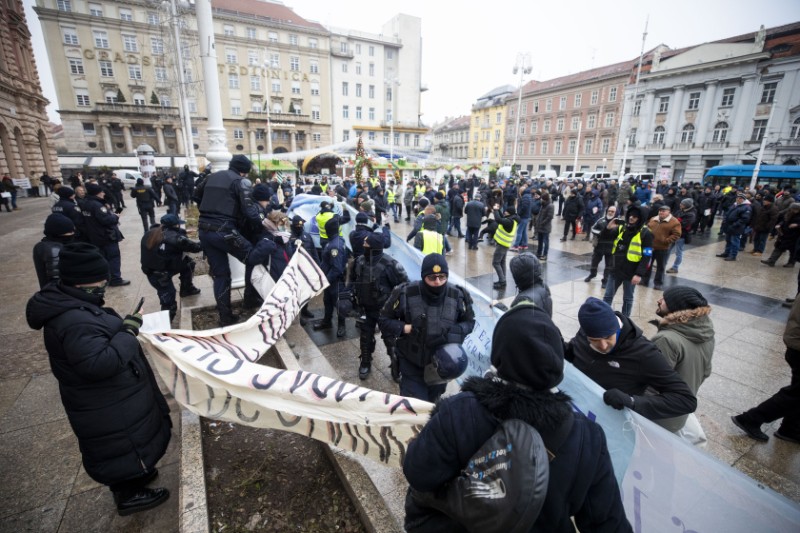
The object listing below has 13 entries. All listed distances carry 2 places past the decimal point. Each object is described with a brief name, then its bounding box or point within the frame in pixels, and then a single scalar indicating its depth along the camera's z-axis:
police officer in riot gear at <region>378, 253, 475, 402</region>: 3.16
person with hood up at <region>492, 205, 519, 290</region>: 7.90
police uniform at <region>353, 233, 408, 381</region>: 4.44
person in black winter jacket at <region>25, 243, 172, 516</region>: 2.20
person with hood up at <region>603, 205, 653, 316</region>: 6.18
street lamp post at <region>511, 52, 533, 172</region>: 28.50
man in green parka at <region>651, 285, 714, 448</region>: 2.77
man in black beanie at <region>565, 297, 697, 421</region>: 2.35
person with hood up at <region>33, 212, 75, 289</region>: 4.01
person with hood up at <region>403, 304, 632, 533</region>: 1.30
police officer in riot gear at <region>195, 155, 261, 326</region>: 4.75
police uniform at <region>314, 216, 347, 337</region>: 5.50
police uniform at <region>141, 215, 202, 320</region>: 5.11
